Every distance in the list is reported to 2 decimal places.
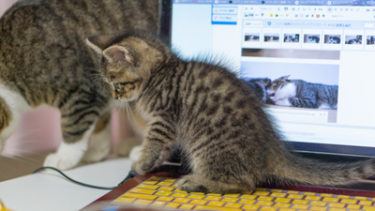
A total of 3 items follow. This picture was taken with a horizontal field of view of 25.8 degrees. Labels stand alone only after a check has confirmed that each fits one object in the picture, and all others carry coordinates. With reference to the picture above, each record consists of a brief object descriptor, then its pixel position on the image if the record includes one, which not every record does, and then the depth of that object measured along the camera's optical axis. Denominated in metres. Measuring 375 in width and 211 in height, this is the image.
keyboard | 0.92
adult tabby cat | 1.13
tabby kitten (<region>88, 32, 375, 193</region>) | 0.98
